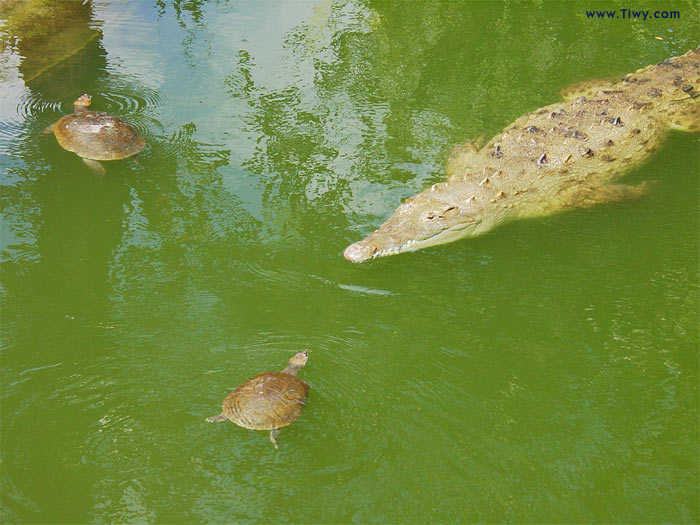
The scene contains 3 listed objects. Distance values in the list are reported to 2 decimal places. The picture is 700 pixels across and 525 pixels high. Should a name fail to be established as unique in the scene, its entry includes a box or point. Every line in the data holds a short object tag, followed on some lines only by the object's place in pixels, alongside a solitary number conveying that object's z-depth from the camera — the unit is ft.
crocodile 18.81
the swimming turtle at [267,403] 12.12
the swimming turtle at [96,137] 20.52
